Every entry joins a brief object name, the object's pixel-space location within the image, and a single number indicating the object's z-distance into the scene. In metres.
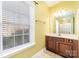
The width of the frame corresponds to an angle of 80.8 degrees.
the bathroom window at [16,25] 1.03
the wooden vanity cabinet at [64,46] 1.49
